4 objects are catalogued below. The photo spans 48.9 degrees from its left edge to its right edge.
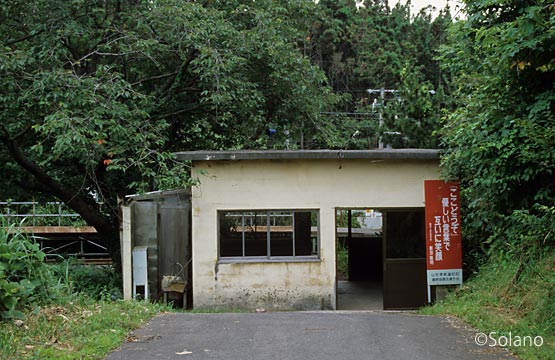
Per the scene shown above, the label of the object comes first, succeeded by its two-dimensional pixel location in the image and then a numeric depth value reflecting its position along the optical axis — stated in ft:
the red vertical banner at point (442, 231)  41.37
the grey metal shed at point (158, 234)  39.70
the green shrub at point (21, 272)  22.13
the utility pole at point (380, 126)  67.68
